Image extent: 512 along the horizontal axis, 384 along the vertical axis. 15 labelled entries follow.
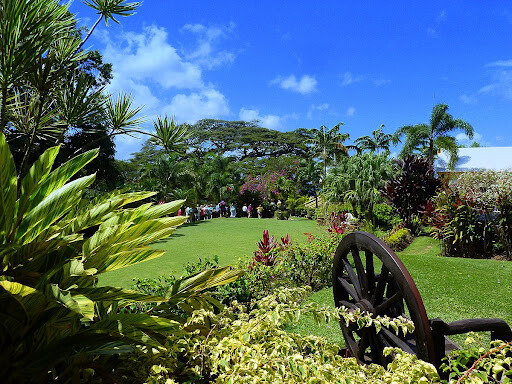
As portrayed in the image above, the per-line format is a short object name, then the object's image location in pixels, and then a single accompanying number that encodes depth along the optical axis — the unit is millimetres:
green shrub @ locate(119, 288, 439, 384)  1618
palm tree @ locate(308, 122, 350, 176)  35906
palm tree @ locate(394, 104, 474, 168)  30050
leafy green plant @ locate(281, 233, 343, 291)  6449
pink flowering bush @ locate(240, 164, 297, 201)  26531
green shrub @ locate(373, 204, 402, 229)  15278
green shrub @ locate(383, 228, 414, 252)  10898
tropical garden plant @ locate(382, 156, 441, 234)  13914
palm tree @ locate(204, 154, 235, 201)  26047
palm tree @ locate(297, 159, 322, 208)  29133
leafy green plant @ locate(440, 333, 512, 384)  1556
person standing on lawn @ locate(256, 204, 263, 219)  24138
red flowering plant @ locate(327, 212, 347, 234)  8764
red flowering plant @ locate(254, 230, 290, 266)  6175
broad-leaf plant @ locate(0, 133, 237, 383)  1551
